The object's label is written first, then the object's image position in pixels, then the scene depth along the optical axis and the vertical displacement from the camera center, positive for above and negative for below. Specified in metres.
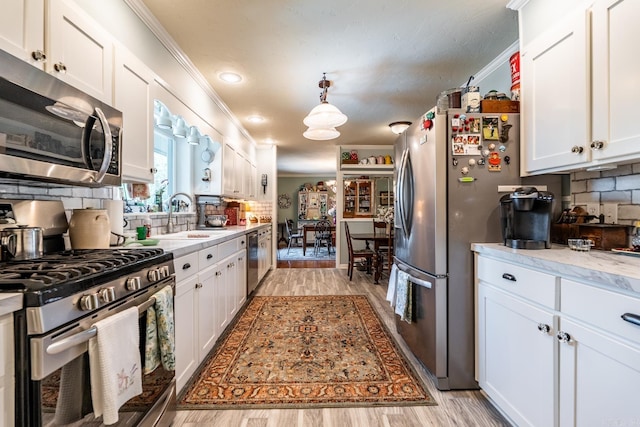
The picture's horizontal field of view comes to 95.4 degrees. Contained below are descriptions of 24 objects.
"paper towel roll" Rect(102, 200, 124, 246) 1.64 -0.02
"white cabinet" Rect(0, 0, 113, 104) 1.04 +0.71
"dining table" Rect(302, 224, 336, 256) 7.59 -0.47
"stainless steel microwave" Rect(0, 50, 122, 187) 0.96 +0.32
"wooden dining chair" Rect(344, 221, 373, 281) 4.72 -0.69
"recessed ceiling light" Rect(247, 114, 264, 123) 4.05 +1.33
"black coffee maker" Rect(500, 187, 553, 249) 1.54 -0.04
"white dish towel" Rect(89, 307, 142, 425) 0.91 -0.50
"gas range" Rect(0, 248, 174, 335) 0.76 -0.21
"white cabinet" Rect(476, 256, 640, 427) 0.95 -0.56
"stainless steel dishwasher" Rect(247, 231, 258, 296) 3.49 -0.63
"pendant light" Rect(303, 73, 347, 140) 2.47 +0.80
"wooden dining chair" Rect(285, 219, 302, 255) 8.26 -0.67
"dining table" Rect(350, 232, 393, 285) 4.62 -0.71
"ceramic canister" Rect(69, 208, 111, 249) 1.40 -0.08
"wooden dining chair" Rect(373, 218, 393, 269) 4.58 -0.49
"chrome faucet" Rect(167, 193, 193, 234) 2.74 -0.09
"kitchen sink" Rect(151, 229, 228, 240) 2.44 -0.21
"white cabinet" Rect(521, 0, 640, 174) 1.21 +0.58
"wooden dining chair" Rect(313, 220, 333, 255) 7.46 -0.61
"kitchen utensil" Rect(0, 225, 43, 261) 1.10 -0.12
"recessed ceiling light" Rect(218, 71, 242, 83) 2.80 +1.33
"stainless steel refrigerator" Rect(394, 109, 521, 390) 1.78 +0.01
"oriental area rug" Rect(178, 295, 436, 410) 1.73 -1.11
